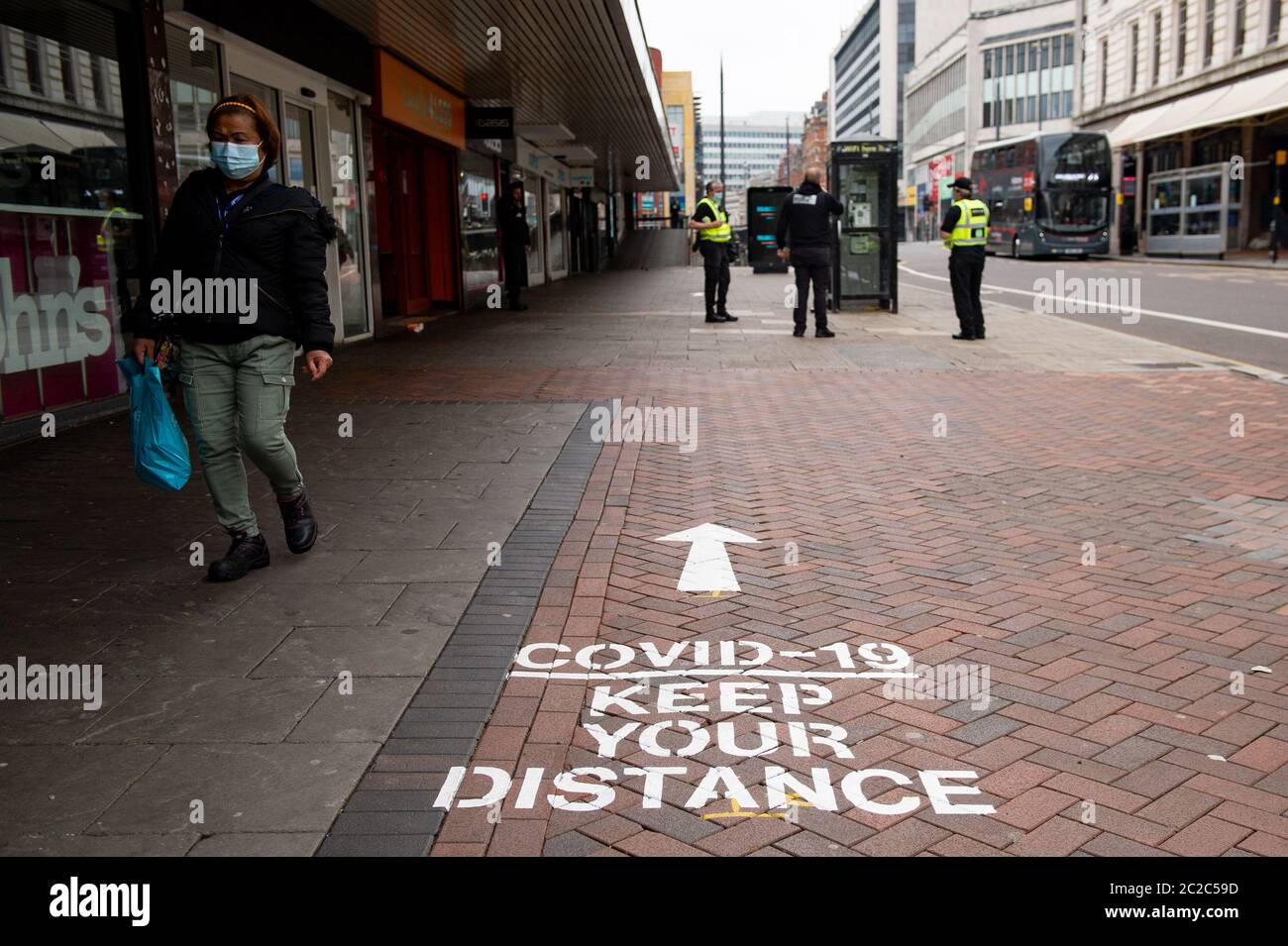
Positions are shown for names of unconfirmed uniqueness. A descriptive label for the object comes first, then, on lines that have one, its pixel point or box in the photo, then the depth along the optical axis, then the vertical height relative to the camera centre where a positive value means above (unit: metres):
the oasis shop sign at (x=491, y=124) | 20.91 +2.37
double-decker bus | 39.41 +1.75
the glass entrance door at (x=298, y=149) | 13.10 +1.31
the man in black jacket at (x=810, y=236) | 14.60 +0.22
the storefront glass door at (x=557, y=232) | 33.47 +0.83
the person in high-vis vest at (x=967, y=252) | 14.23 -0.03
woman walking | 4.85 -0.14
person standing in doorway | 18.59 +0.36
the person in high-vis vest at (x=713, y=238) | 16.09 +0.25
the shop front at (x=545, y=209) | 29.30 +1.38
